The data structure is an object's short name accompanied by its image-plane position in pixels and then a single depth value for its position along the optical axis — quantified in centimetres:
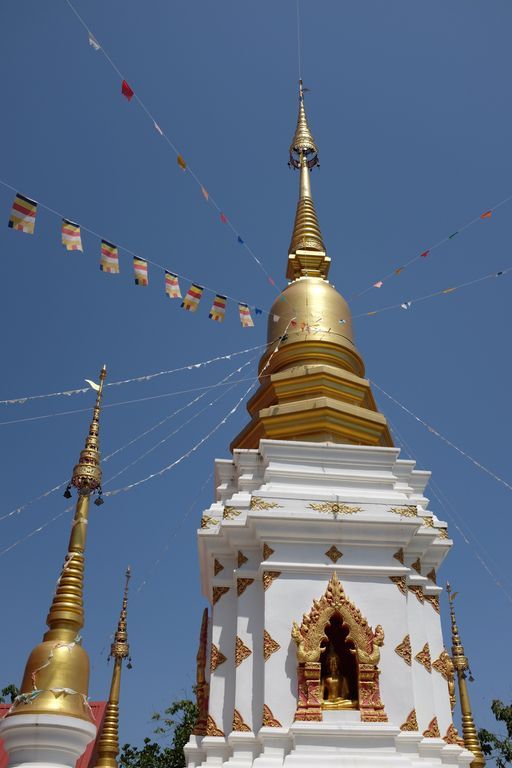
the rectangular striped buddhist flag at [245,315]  1348
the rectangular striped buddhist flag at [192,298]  1284
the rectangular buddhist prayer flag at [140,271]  1157
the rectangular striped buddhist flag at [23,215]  945
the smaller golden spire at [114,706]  1439
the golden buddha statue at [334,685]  968
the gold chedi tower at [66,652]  644
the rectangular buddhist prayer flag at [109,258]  1092
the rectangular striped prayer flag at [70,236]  1025
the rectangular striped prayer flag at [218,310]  1316
